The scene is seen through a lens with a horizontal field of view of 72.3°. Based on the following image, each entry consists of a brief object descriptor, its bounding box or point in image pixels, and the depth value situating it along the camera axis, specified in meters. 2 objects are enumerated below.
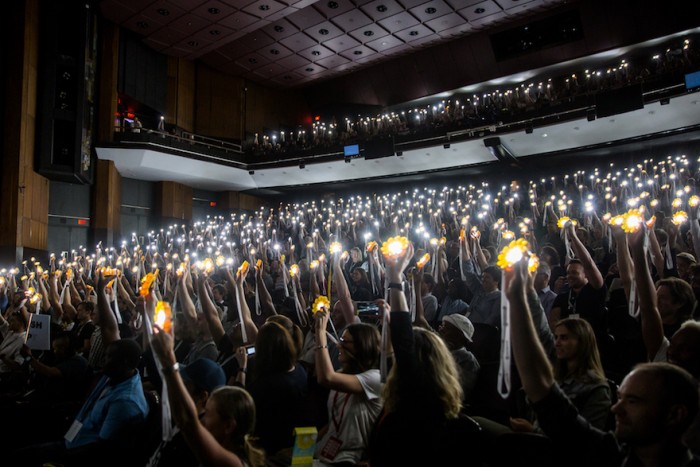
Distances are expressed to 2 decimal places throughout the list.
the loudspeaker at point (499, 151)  15.76
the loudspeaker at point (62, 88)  12.96
